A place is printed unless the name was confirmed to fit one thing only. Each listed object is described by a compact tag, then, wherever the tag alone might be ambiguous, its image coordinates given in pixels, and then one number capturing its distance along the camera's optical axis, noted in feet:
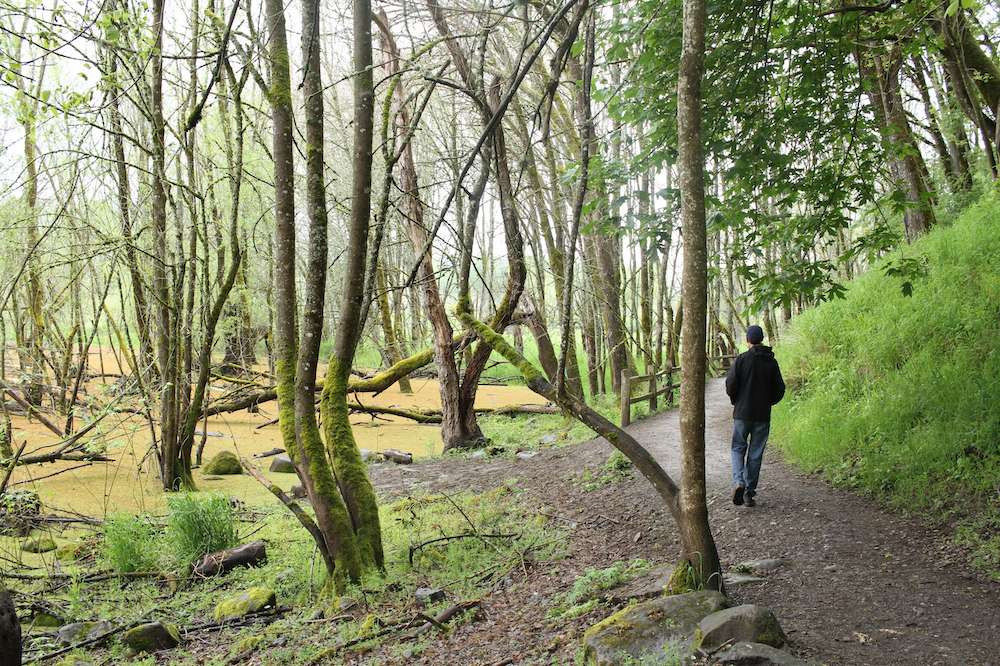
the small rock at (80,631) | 16.86
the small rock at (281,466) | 37.24
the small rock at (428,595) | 17.76
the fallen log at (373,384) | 37.76
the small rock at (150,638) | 16.30
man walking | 21.61
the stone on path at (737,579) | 15.15
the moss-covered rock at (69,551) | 23.31
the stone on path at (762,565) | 16.20
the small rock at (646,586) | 14.79
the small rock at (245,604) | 18.11
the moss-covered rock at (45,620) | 17.72
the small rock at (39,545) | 23.48
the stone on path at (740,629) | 11.18
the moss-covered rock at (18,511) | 18.69
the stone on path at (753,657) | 10.49
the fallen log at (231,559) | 21.79
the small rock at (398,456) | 39.37
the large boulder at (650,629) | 11.64
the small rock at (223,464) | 35.32
